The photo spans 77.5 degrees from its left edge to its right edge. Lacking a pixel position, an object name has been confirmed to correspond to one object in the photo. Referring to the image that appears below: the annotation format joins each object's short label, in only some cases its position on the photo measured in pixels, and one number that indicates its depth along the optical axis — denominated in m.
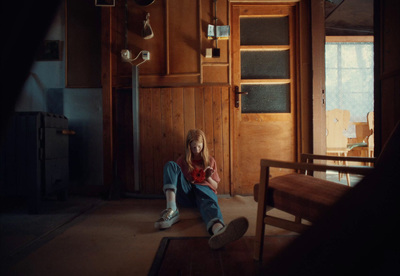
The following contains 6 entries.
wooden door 2.92
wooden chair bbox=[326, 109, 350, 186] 3.55
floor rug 1.29
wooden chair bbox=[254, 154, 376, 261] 1.18
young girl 1.48
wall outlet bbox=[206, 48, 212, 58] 2.79
